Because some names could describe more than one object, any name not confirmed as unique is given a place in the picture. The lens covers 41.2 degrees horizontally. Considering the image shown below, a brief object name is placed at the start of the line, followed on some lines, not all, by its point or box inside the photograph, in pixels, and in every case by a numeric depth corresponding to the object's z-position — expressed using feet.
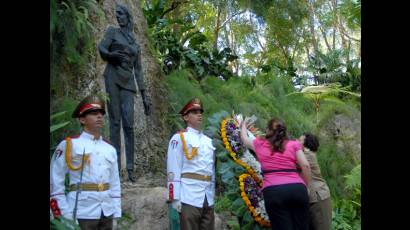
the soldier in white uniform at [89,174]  12.94
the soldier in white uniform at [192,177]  15.85
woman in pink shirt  15.16
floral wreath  18.12
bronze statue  20.65
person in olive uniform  18.26
